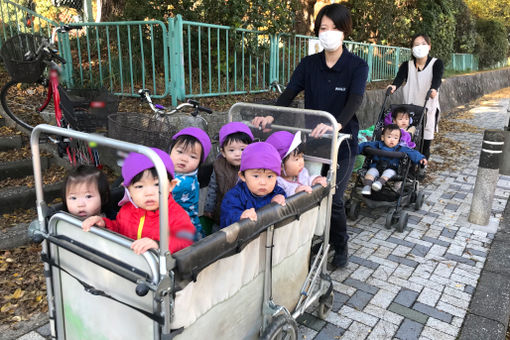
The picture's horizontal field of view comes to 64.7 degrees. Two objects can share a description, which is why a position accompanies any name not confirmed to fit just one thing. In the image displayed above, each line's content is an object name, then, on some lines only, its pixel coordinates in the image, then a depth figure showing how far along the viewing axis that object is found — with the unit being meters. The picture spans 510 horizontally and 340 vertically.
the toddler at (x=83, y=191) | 2.10
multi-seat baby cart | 1.52
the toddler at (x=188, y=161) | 2.74
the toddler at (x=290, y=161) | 2.84
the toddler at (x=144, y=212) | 1.79
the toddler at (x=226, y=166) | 2.95
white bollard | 4.62
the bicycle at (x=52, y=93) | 4.21
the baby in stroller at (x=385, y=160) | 4.58
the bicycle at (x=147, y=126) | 3.16
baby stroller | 4.62
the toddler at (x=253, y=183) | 2.31
